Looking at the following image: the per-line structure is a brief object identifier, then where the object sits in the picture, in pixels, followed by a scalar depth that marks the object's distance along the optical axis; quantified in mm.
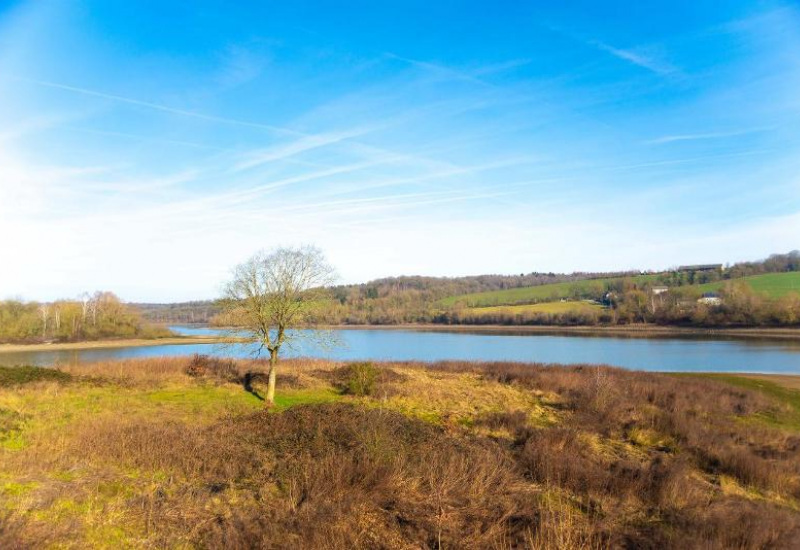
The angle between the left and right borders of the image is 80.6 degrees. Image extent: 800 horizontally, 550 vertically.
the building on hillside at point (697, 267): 163300
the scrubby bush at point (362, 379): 17781
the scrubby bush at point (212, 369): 20981
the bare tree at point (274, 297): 16766
